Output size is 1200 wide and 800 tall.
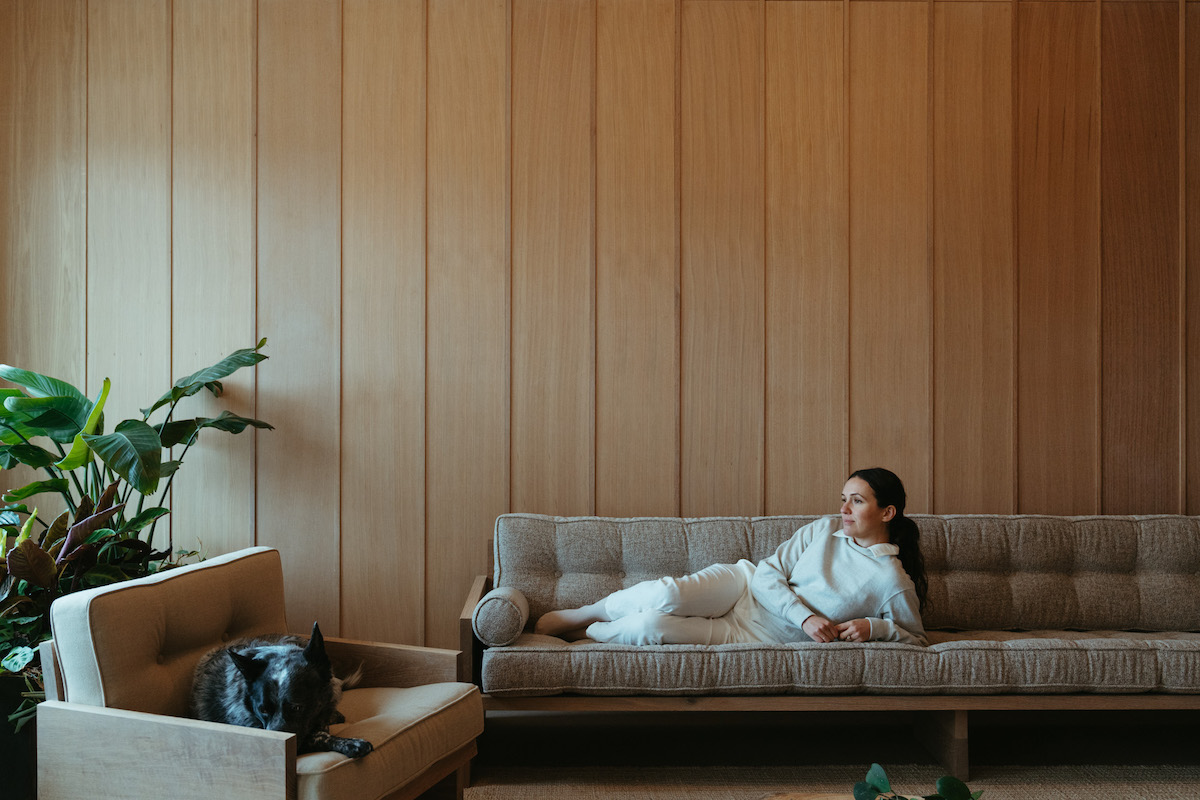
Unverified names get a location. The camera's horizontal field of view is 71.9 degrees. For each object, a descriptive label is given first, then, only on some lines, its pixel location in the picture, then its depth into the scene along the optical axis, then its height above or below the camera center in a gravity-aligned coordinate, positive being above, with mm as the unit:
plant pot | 2264 -973
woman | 2707 -652
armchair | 1726 -737
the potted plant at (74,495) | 2309 -332
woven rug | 2559 -1219
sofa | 2570 -781
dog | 1831 -671
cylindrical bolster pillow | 2596 -690
